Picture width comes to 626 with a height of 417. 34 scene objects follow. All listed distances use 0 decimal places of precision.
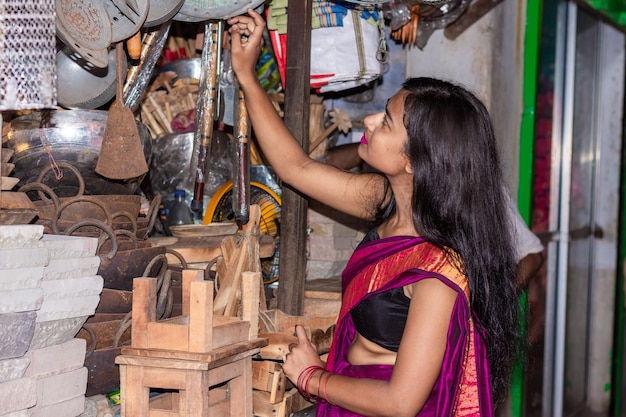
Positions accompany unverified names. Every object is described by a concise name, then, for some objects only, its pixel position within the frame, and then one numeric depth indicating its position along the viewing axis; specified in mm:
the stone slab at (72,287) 1947
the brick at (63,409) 1939
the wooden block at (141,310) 2061
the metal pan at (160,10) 2289
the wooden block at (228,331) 2092
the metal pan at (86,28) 2072
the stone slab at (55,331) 1930
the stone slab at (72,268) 1949
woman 2021
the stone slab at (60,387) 1942
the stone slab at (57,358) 1925
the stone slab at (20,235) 1772
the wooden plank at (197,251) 2670
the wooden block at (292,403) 2465
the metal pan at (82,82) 2395
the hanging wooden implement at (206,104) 2623
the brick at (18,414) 1799
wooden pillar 2660
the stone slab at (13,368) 1789
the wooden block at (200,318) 2023
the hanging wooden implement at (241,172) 2682
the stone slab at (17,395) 1783
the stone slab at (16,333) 1781
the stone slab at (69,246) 1955
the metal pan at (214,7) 2445
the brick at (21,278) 1774
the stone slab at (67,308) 1930
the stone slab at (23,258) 1771
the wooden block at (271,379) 2428
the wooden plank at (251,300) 2289
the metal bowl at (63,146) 2314
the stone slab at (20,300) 1772
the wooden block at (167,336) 2043
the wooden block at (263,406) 2441
